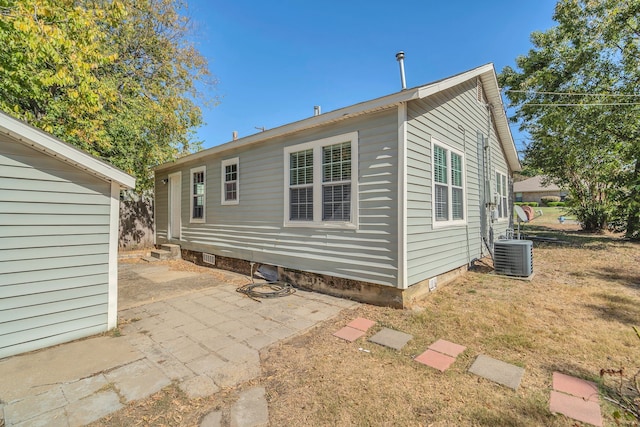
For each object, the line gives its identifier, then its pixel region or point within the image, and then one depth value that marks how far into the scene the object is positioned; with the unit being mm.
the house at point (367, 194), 4500
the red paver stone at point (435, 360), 2862
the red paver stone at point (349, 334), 3509
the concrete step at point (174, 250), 9344
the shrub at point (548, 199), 39225
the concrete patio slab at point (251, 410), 2121
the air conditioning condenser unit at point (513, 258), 5906
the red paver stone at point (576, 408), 2121
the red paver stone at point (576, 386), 2391
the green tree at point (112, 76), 5586
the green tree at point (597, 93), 9227
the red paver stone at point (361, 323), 3801
